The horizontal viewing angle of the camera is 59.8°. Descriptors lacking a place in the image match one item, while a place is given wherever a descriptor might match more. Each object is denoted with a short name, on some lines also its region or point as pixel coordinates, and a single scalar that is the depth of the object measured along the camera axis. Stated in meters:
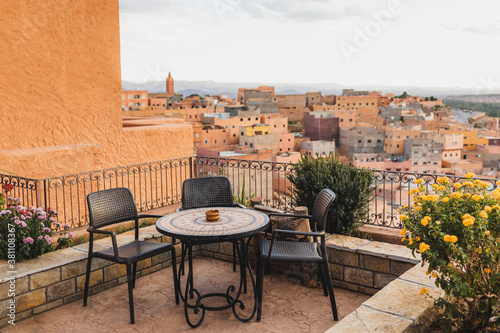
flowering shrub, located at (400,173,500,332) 2.19
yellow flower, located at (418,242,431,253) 2.20
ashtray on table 3.43
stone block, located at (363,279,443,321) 2.51
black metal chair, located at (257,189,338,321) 3.16
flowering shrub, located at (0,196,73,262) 3.48
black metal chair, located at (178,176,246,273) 4.12
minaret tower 96.14
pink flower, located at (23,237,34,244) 3.45
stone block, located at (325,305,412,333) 2.31
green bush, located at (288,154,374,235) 4.39
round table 3.10
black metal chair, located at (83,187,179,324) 3.25
